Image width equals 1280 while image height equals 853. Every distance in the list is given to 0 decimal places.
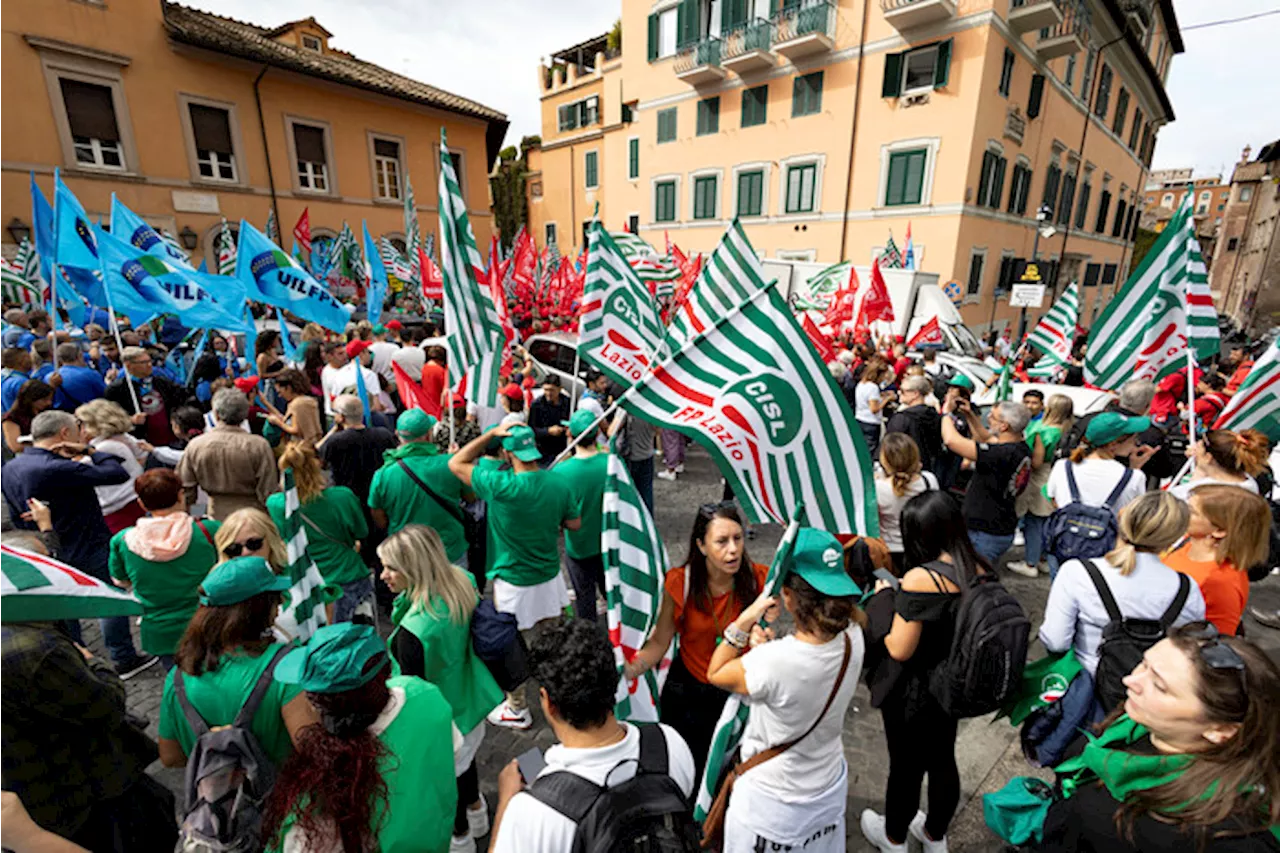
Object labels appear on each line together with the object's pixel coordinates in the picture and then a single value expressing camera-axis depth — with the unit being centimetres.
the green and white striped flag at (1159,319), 440
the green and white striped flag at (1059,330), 703
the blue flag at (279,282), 588
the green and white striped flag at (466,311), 403
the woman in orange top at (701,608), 265
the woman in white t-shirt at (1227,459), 354
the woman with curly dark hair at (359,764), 160
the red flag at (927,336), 1142
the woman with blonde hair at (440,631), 255
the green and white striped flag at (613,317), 408
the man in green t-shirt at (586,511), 386
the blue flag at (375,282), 957
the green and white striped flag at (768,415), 231
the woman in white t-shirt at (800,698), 193
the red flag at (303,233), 1377
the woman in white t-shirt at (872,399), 684
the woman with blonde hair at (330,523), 354
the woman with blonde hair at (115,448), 418
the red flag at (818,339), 593
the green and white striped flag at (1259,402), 403
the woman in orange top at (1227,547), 262
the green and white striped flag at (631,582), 262
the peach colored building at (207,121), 1602
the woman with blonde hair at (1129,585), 235
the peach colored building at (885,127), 1748
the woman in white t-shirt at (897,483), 370
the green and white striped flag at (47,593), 184
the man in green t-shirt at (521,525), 354
